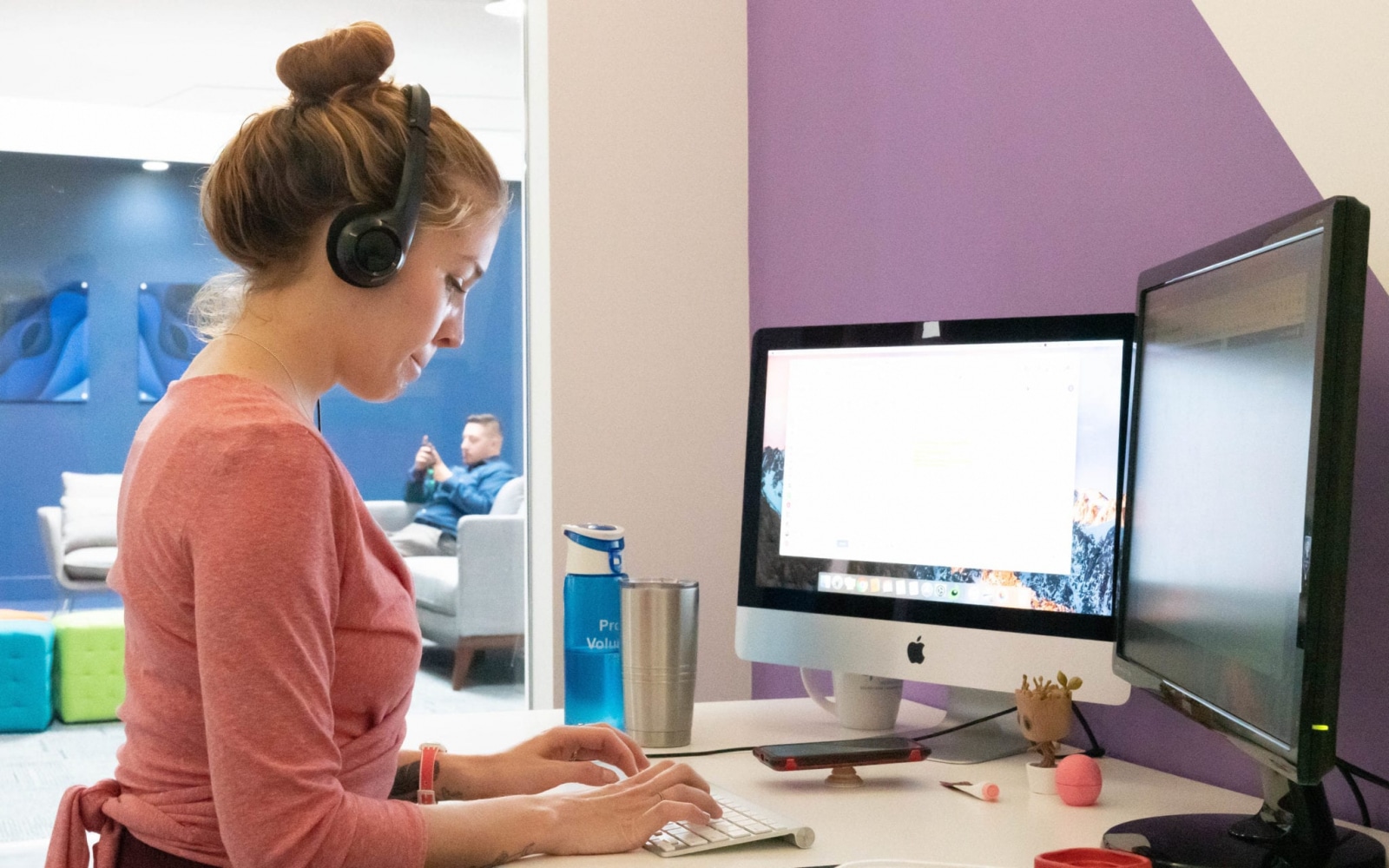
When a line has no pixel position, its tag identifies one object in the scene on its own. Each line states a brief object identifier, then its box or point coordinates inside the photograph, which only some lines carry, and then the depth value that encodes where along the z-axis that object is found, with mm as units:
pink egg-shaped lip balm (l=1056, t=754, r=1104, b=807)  1255
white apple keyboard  1100
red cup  863
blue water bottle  1561
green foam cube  3660
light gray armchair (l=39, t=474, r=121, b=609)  3400
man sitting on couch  3217
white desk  1092
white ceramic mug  1600
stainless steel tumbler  1510
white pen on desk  1267
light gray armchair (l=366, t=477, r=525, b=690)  2871
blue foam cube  3611
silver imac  1362
